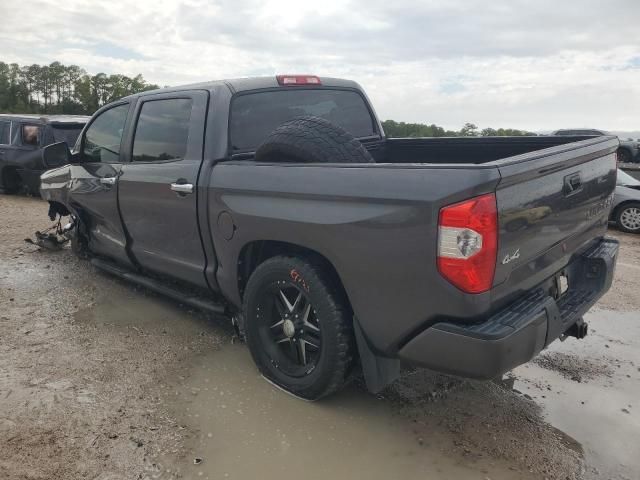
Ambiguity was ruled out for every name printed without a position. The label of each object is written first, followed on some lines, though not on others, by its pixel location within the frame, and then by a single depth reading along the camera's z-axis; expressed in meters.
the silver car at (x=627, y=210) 9.59
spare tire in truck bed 3.08
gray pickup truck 2.30
